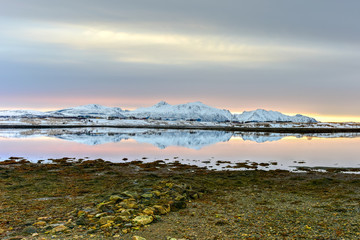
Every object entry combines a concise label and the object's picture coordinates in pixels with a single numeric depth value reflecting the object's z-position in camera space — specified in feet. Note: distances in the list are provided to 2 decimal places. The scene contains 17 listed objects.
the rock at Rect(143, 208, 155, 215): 44.88
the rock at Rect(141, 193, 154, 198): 54.17
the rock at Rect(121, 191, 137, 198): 53.62
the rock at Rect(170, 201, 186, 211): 49.88
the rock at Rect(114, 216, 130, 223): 41.70
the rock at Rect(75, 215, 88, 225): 40.89
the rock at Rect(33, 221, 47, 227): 40.40
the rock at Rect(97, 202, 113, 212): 46.75
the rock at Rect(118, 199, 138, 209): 47.95
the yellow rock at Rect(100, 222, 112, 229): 39.49
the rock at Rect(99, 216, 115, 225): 41.16
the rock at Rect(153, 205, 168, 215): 46.64
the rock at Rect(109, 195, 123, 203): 51.16
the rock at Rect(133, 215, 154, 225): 40.91
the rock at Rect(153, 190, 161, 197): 56.35
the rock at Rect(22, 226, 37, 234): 37.55
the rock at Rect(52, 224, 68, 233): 37.99
